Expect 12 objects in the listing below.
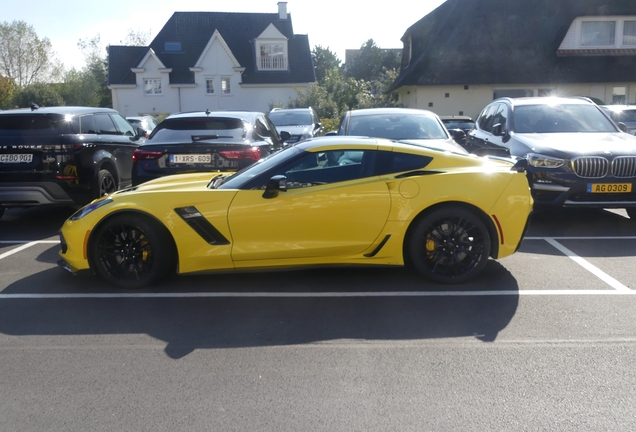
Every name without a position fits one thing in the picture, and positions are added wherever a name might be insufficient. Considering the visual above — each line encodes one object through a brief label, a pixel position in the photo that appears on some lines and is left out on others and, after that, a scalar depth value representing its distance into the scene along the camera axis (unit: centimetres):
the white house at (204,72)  4350
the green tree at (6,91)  5804
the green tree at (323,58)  9675
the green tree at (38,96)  5194
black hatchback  859
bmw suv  826
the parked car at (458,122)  2138
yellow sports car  567
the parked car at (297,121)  1748
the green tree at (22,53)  6769
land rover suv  866
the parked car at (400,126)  955
